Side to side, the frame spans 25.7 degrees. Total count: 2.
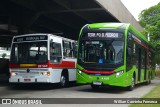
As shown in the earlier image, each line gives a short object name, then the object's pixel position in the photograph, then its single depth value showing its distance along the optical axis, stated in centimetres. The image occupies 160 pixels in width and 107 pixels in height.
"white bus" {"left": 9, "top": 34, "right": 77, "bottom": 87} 1684
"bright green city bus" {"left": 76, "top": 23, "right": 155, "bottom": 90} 1614
